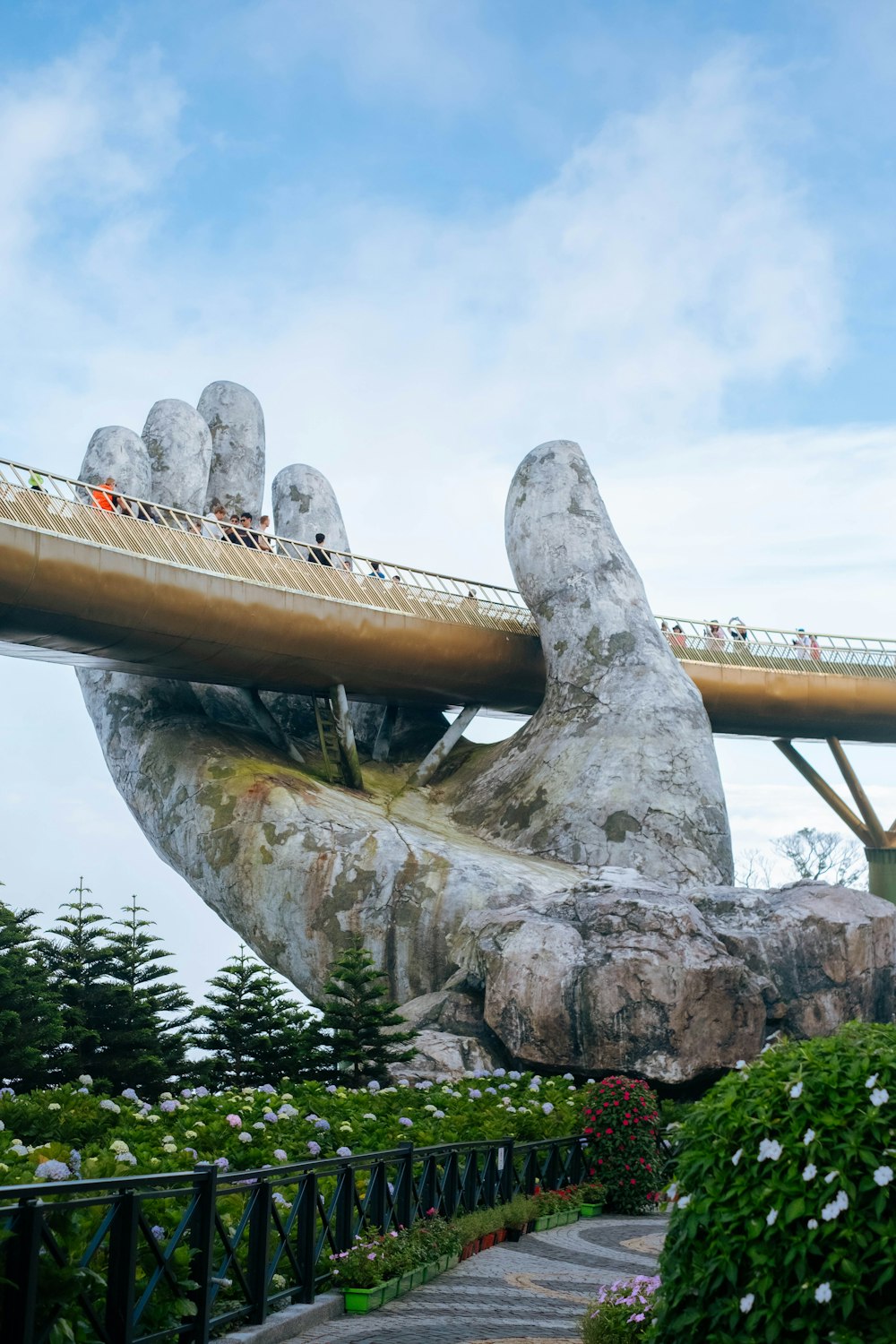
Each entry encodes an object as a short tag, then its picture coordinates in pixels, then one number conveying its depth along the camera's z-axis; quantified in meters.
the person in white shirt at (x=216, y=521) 26.19
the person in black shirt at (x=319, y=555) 28.27
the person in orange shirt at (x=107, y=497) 24.69
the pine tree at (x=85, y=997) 19.31
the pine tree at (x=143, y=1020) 19.66
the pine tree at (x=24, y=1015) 17.86
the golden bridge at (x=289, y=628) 23.42
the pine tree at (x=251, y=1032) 20.58
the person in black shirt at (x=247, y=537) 27.39
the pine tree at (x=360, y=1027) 19.50
